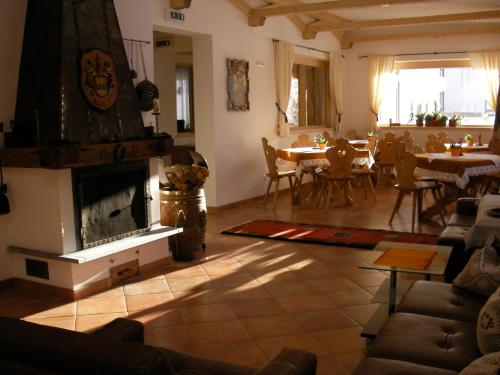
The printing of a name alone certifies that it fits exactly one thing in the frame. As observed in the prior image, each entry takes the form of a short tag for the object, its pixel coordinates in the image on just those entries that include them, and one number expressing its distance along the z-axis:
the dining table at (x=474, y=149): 7.95
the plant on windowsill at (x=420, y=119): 10.98
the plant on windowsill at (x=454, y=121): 10.69
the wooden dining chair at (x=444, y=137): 9.32
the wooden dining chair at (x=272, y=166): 7.57
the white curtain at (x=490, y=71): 10.23
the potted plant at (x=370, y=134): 9.75
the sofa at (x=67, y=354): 1.30
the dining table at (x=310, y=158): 7.73
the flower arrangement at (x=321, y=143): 8.15
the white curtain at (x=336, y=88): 10.91
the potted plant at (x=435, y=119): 10.79
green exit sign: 6.39
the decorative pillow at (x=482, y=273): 2.72
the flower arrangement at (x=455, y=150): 6.64
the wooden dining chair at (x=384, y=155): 9.34
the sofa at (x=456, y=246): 3.67
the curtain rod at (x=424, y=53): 10.73
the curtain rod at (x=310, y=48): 8.65
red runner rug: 5.71
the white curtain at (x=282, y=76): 8.68
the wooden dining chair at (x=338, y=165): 7.45
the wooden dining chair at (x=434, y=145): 8.02
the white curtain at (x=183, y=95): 9.69
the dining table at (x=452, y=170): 6.17
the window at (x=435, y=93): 10.82
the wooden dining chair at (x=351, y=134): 10.98
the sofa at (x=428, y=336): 2.02
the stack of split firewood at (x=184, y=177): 5.13
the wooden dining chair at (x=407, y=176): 6.19
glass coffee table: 3.09
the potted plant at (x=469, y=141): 8.23
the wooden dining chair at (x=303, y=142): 8.84
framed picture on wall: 7.50
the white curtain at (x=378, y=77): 11.19
